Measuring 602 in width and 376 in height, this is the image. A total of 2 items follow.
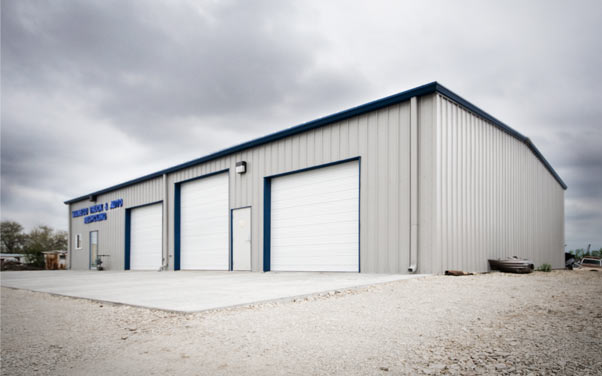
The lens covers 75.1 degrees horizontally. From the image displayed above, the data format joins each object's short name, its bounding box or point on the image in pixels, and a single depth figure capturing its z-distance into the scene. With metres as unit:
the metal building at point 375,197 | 8.45
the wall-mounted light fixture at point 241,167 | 12.89
